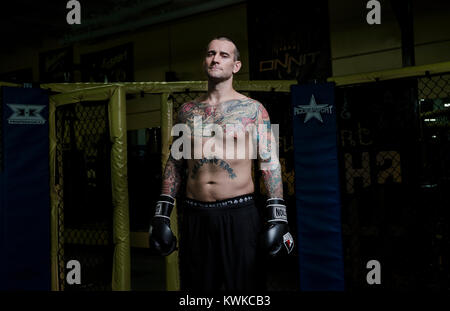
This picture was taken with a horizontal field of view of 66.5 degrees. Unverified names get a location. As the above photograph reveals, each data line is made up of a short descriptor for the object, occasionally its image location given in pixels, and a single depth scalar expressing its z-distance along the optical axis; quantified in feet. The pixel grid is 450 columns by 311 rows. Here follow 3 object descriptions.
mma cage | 9.51
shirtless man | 6.83
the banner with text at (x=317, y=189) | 9.36
